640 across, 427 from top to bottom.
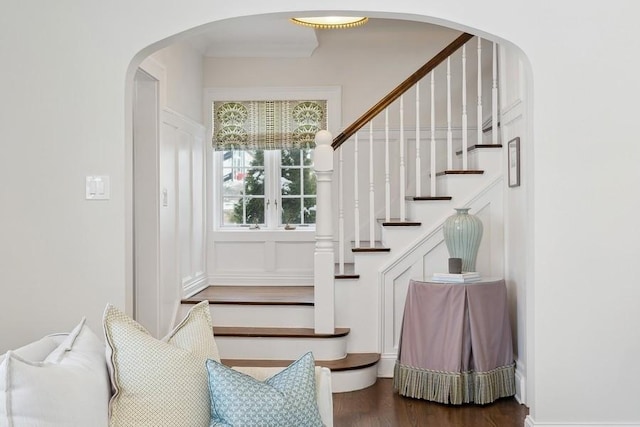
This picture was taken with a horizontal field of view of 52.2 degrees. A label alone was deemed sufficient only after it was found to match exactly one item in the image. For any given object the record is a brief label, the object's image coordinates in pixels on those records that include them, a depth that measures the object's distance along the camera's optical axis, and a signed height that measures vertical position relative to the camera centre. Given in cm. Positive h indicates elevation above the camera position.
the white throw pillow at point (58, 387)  153 -44
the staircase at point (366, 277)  451 -47
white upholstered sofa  161 -46
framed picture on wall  405 +31
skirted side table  402 -83
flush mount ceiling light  464 +136
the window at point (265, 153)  599 +56
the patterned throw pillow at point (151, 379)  190 -50
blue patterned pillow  197 -58
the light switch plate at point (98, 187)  322 +13
